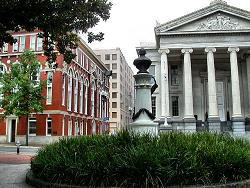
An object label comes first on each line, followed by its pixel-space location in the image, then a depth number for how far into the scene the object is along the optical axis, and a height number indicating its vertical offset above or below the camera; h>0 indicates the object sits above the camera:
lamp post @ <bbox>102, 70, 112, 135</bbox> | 19.40 +1.74
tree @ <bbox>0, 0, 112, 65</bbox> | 9.15 +3.89
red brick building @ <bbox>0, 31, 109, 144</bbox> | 34.31 +2.31
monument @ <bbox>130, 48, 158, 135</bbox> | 10.03 +0.73
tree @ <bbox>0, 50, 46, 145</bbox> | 30.66 +3.69
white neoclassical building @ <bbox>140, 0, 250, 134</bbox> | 34.19 +7.73
